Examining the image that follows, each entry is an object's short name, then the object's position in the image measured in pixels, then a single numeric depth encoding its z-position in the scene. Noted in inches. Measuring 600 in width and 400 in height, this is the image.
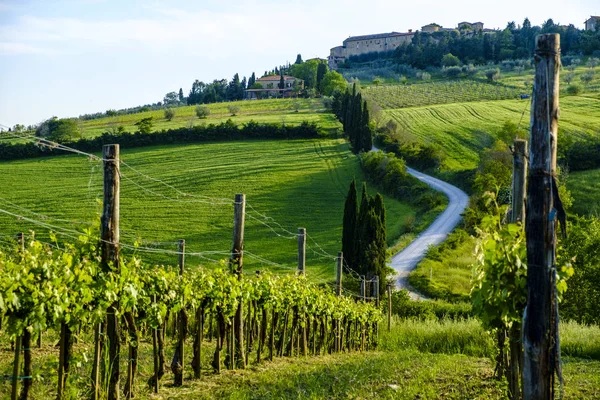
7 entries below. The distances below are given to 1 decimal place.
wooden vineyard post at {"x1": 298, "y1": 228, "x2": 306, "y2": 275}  721.6
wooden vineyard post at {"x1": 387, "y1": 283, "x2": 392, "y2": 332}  975.0
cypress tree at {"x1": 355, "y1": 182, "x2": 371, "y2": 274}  1362.0
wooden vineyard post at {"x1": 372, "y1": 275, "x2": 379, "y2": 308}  1003.3
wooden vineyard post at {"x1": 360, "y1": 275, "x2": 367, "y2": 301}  951.9
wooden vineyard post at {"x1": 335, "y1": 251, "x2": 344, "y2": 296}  821.9
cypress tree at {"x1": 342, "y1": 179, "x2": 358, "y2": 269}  1418.6
